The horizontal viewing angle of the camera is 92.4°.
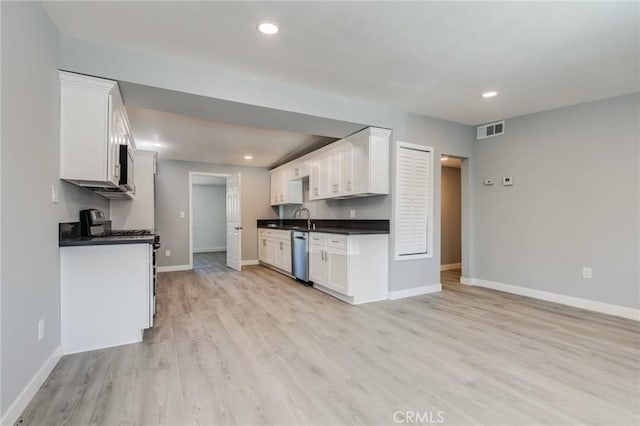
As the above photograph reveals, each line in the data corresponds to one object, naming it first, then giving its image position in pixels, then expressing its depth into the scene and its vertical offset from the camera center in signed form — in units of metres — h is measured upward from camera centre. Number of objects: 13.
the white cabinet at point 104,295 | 2.42 -0.66
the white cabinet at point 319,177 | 4.96 +0.61
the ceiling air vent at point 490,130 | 4.53 +1.25
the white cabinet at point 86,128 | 2.38 +0.70
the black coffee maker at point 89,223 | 2.95 -0.07
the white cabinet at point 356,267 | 3.85 -0.69
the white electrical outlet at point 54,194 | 2.21 +0.16
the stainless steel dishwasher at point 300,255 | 4.82 -0.67
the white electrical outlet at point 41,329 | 1.97 -0.74
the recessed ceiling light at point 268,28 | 2.21 +1.37
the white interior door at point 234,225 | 6.14 -0.21
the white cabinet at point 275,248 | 5.55 -0.69
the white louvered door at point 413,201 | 4.11 +0.17
